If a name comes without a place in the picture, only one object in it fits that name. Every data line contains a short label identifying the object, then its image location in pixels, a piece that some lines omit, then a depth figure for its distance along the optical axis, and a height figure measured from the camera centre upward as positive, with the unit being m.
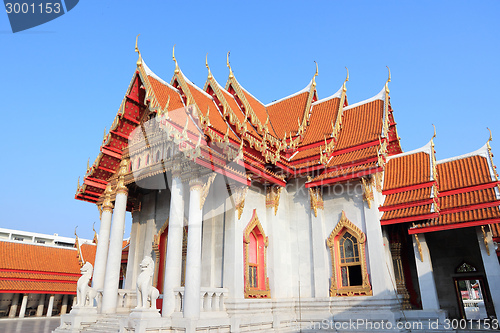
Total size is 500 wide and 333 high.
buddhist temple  9.57 +2.21
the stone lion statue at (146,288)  8.50 +0.25
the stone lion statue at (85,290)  10.52 +0.28
